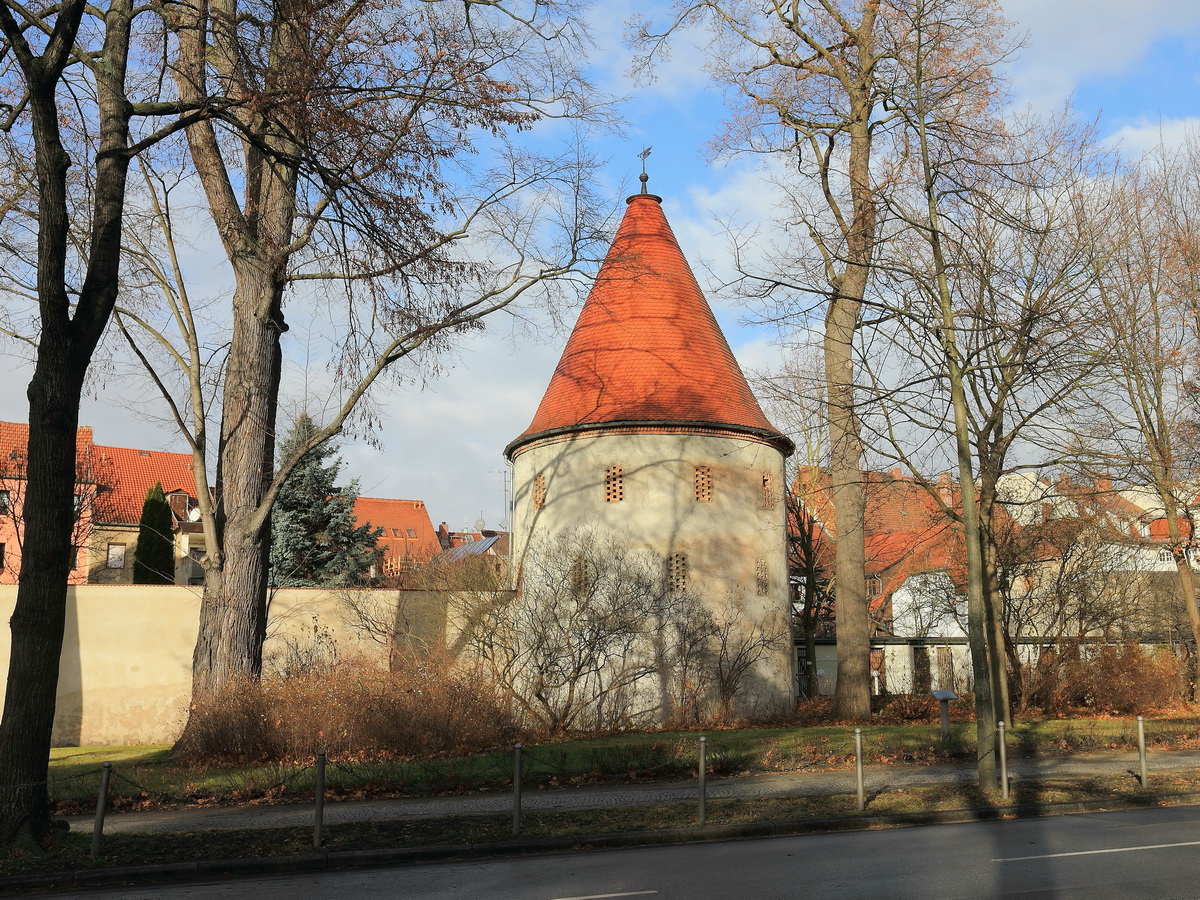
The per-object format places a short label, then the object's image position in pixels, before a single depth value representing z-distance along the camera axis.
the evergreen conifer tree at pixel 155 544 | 40.16
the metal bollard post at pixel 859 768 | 10.60
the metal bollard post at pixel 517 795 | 9.39
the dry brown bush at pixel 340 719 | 13.20
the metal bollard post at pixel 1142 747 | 11.99
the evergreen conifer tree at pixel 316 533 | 30.36
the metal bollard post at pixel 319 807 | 8.76
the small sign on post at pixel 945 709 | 15.71
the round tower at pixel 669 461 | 22.16
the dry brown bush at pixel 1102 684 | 22.84
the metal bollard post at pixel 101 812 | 8.25
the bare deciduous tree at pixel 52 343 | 8.30
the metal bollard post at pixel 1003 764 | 11.06
